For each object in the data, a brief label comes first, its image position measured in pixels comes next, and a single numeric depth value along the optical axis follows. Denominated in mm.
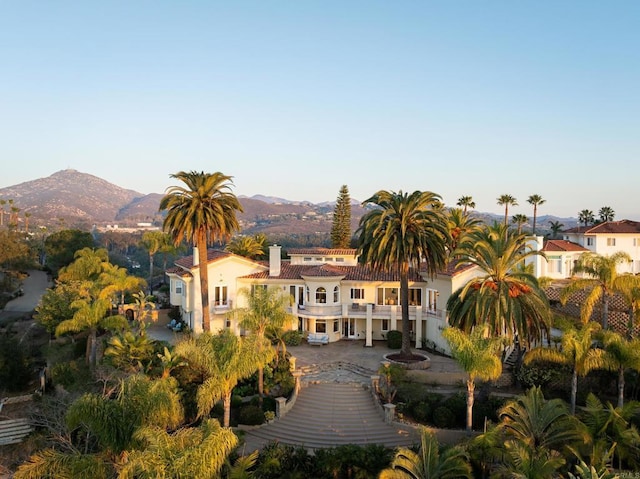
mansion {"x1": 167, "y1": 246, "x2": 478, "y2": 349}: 35438
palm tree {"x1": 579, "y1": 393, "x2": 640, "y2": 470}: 16844
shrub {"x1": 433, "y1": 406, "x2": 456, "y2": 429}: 22688
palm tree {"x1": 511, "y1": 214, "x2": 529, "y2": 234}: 64250
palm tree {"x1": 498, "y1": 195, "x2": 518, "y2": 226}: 68000
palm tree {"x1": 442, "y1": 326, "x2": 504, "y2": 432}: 20109
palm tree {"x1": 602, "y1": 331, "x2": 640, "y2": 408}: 21109
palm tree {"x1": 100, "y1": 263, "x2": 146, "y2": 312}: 36688
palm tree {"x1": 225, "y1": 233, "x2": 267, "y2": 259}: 50562
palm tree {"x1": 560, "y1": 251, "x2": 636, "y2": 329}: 27969
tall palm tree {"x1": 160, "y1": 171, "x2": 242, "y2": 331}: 31500
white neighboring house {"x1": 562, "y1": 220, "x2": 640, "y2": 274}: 51812
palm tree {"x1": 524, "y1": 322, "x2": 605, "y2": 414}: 21219
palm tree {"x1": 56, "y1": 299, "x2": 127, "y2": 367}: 31547
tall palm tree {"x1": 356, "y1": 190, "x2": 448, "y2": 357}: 29500
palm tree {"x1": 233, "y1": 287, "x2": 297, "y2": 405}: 26547
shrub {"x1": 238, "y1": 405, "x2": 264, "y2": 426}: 23297
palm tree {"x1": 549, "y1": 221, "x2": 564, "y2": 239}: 73812
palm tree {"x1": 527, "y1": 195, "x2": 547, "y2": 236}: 72688
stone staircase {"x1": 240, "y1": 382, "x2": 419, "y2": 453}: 22047
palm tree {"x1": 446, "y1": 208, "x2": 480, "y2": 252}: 42084
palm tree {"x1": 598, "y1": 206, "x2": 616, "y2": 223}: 71000
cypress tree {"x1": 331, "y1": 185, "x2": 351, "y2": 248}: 63438
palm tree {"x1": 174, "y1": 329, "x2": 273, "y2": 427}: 18734
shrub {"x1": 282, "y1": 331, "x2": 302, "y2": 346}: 34469
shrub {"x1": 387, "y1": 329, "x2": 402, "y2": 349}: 34281
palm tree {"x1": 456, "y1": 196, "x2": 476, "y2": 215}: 63938
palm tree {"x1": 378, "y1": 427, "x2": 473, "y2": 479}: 15634
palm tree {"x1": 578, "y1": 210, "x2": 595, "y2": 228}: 74875
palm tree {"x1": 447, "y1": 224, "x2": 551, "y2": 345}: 24000
